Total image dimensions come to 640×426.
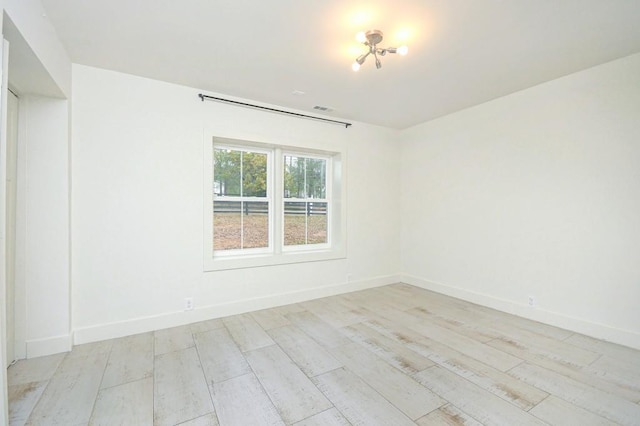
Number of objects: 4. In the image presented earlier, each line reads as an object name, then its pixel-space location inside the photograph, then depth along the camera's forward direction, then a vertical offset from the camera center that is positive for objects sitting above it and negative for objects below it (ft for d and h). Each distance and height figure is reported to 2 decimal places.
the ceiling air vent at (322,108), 12.39 +4.60
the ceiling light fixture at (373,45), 7.10 +4.38
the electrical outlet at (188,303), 10.27 -3.19
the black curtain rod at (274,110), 10.53 +4.31
